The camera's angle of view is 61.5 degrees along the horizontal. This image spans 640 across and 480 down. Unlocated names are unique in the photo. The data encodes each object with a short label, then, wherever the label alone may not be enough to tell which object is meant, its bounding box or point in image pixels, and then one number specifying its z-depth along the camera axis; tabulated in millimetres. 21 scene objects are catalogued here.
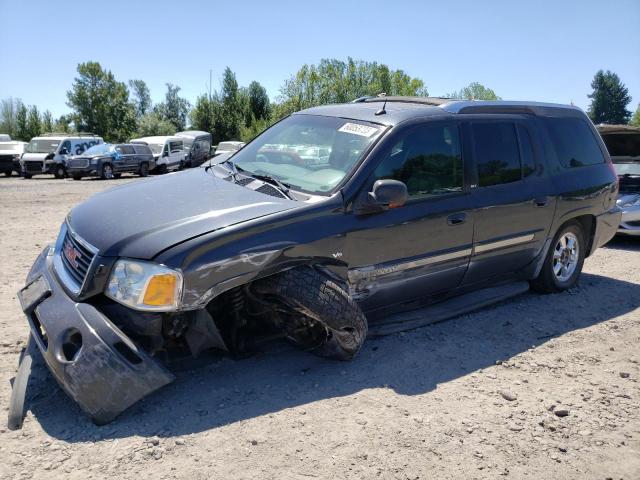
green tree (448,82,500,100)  66812
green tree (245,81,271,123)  58819
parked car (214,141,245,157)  29859
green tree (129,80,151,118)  116250
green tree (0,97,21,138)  60094
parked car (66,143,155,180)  22320
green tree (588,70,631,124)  97750
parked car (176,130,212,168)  28188
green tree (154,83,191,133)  92875
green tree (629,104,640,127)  67188
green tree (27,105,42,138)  58344
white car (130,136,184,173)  25844
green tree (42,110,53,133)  60188
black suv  2957
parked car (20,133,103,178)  23688
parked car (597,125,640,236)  7805
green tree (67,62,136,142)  62625
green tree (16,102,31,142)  58062
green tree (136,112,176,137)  63912
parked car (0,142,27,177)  25059
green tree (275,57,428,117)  54844
